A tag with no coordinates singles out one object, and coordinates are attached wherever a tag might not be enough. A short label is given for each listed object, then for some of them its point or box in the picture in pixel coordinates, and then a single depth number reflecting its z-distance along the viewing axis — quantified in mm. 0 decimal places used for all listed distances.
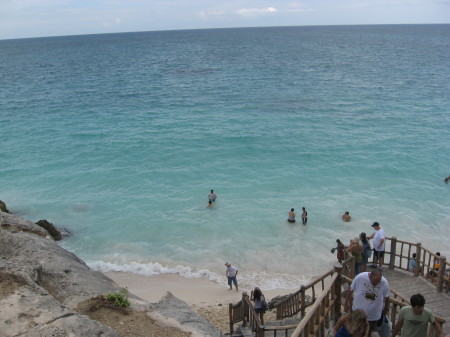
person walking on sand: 15273
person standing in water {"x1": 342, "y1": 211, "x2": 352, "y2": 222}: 20489
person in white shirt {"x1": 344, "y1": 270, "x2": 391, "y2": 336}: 7195
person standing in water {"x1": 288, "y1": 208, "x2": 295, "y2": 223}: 20472
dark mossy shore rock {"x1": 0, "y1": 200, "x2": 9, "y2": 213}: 20203
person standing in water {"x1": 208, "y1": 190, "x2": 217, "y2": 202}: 22719
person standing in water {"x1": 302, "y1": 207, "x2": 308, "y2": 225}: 20336
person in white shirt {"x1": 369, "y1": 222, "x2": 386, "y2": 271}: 13055
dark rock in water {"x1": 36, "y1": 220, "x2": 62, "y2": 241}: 19172
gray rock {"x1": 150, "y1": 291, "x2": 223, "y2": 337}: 8305
